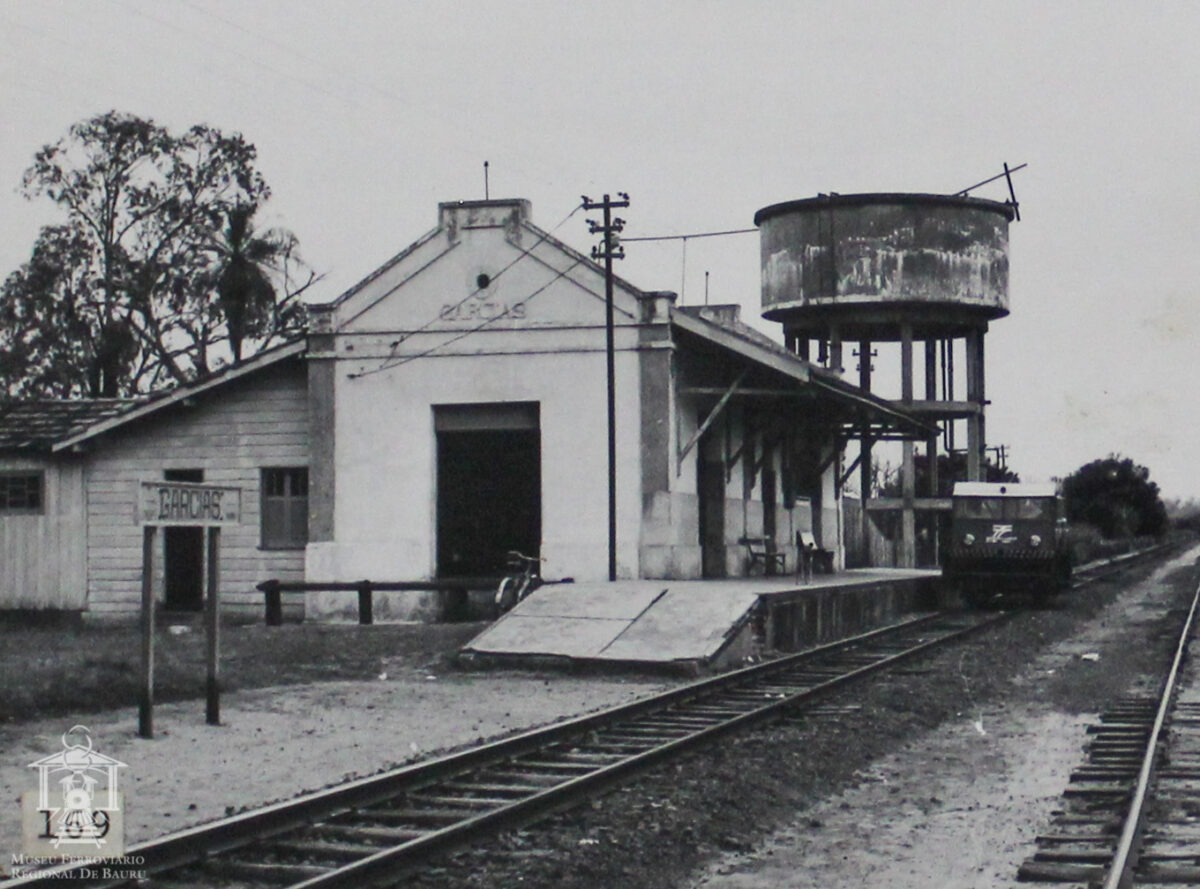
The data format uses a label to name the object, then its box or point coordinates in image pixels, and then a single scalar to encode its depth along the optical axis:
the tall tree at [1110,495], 94.12
